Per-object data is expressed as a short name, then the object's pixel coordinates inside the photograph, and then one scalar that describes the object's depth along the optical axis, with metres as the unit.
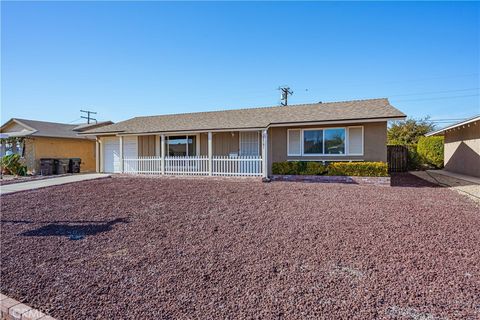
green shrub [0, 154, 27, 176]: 18.61
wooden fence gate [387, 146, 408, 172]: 18.50
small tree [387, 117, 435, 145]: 26.02
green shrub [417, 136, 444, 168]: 19.61
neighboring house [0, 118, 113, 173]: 19.88
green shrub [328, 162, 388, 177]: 11.45
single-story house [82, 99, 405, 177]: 12.34
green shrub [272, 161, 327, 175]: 12.27
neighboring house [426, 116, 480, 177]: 13.58
